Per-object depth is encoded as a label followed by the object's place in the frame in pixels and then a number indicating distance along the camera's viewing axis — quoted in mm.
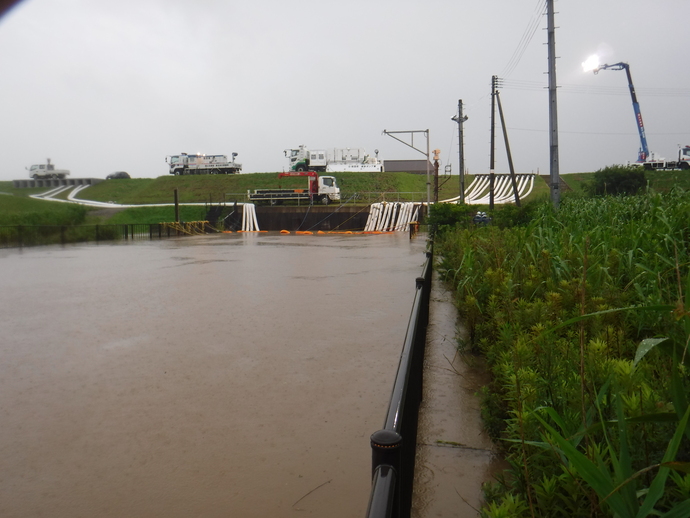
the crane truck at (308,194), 43750
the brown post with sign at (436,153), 28272
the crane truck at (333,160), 59812
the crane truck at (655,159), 55375
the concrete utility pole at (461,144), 31492
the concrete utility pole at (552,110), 17328
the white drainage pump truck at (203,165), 62750
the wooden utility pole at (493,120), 30062
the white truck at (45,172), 65438
